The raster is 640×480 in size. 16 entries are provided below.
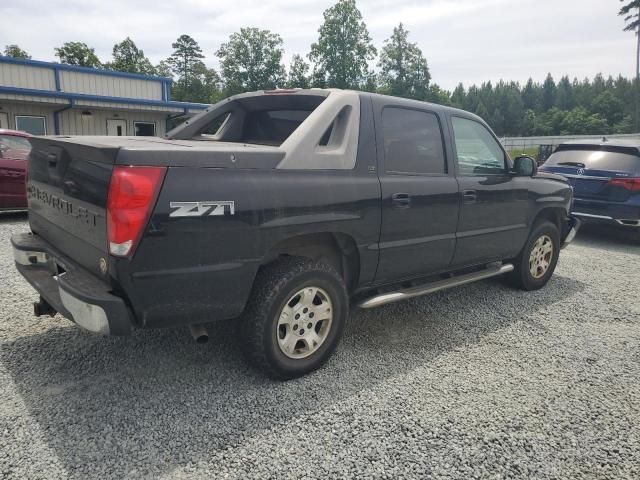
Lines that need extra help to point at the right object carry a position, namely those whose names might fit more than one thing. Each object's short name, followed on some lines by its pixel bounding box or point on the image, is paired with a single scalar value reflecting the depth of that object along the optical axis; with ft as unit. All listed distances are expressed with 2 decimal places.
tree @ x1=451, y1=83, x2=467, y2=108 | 393.19
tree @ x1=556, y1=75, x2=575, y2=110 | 393.70
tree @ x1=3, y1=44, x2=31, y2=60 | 180.67
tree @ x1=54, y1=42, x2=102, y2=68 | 188.65
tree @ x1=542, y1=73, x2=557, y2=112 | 411.13
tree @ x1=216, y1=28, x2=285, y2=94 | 229.45
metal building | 54.85
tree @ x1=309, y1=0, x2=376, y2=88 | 218.18
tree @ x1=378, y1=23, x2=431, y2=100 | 239.50
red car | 26.86
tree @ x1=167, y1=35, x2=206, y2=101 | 257.96
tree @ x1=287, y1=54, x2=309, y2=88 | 224.94
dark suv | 25.34
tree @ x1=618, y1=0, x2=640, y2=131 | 184.96
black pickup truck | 8.20
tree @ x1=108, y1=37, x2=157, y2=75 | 230.09
